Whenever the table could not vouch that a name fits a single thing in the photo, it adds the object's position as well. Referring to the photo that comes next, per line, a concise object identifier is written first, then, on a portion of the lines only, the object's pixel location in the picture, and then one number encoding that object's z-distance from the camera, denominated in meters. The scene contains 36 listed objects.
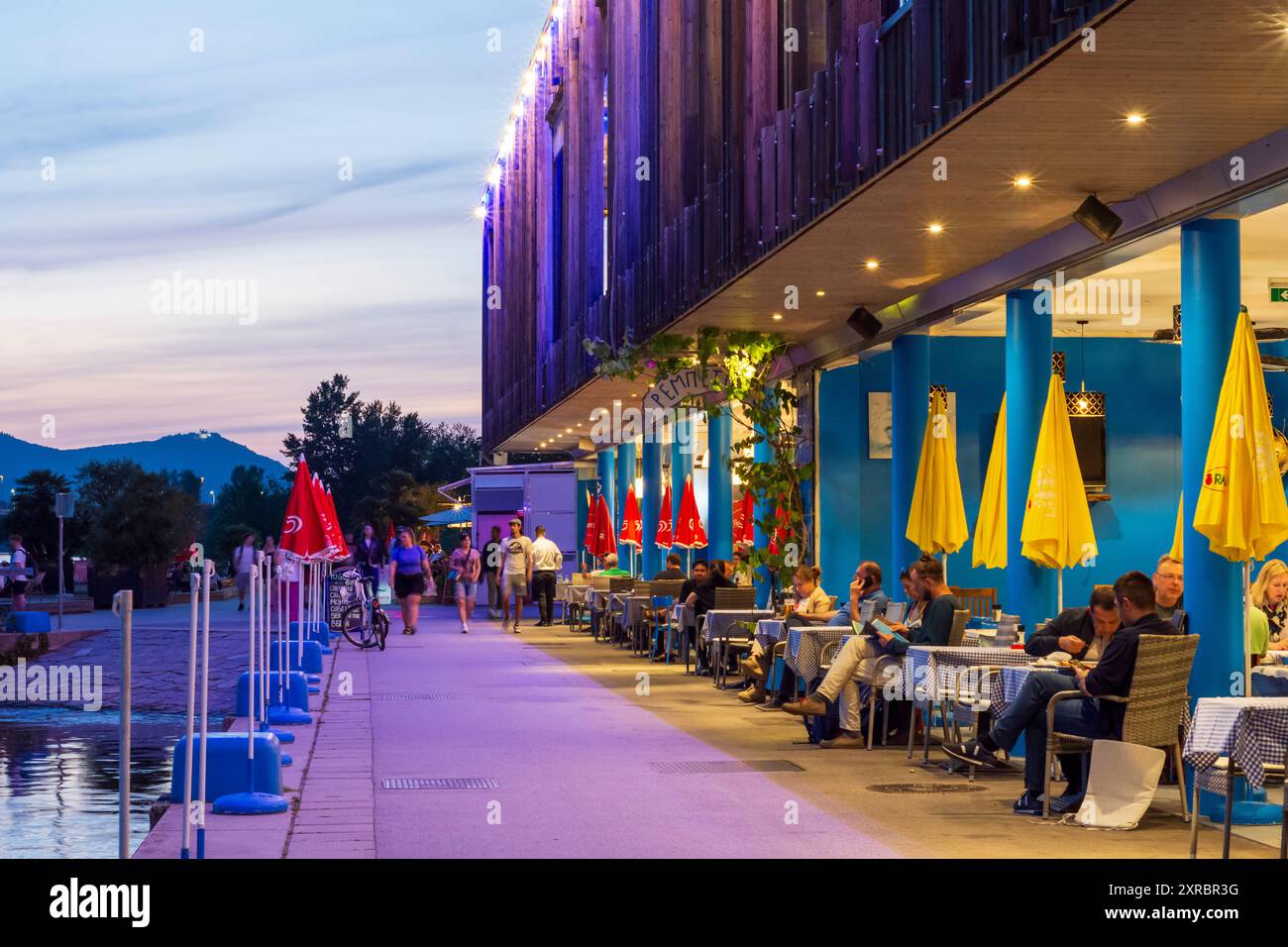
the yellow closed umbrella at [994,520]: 14.08
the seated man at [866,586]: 13.90
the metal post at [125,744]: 5.81
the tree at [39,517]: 53.84
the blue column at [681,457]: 30.34
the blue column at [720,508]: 26.03
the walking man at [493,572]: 36.75
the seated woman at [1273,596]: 12.36
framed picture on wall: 20.44
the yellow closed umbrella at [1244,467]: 9.77
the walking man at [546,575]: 32.69
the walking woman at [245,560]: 34.51
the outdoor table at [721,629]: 18.62
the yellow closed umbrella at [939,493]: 15.48
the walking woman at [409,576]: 28.22
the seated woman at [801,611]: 15.66
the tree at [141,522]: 47.78
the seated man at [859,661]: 12.55
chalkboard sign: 25.81
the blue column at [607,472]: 40.19
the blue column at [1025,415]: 13.80
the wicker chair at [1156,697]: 9.46
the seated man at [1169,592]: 11.16
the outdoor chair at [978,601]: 19.39
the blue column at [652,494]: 32.31
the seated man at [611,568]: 30.44
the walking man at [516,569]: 31.41
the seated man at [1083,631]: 10.77
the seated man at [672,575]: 24.94
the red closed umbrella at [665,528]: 28.62
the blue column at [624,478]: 37.03
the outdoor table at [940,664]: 11.50
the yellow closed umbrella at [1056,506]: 12.80
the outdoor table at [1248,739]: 7.68
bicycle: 24.97
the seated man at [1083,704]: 9.61
